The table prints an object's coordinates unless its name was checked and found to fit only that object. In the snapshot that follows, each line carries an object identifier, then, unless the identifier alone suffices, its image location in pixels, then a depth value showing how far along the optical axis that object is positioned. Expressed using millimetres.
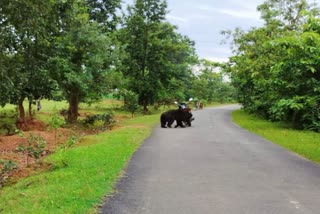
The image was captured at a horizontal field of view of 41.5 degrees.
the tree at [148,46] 38781
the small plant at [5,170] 9773
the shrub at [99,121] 22750
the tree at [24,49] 11551
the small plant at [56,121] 13383
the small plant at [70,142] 12531
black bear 20359
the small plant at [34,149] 12770
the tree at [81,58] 20719
